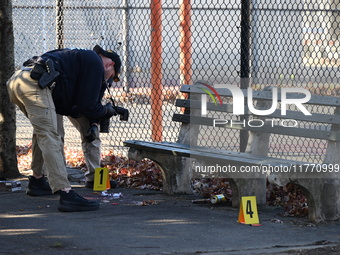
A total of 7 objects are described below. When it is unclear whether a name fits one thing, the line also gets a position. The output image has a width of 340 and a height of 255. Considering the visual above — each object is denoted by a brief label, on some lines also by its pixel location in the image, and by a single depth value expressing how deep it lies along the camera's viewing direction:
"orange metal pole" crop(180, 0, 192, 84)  20.64
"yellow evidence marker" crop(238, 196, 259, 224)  11.96
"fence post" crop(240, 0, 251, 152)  15.18
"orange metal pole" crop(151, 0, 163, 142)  20.12
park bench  11.84
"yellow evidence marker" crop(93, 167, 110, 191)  15.22
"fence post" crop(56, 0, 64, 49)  19.53
